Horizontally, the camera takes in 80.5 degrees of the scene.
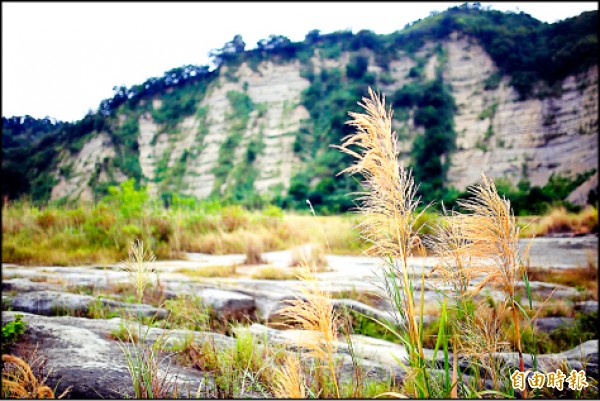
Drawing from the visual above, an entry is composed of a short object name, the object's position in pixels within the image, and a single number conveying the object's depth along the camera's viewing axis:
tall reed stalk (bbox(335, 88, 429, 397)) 1.14
